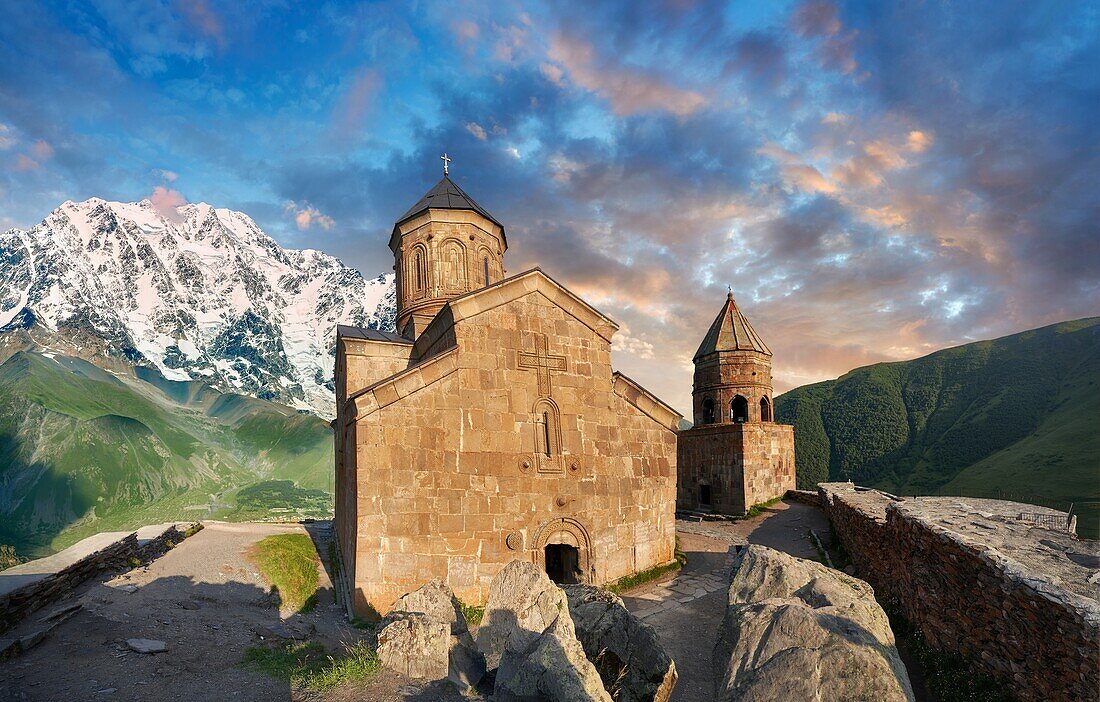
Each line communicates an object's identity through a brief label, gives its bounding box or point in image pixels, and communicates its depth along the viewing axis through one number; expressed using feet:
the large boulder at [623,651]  17.75
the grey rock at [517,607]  20.47
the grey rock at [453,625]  18.97
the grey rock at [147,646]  19.40
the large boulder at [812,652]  10.63
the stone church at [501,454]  28.12
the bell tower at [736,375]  65.16
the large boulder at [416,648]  18.39
